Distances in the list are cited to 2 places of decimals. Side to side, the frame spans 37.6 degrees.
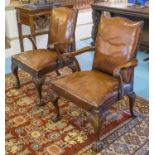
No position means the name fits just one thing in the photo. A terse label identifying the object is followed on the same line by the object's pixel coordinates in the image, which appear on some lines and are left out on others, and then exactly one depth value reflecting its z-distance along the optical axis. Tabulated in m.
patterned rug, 2.00
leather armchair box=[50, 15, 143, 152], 1.90
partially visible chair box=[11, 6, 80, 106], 2.59
